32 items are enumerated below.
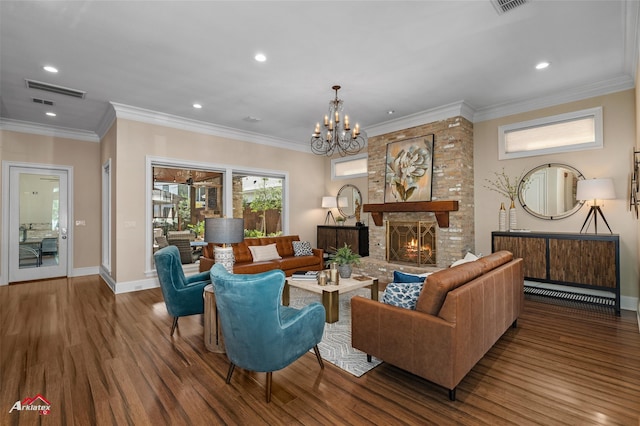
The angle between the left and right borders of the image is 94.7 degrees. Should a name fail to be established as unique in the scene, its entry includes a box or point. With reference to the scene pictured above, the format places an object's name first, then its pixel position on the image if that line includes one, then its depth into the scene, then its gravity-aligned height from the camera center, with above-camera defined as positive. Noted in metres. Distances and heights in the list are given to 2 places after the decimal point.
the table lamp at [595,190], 3.96 +0.34
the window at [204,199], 5.71 +0.38
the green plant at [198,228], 6.28 -0.26
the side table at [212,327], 2.89 -1.10
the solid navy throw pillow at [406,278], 2.59 -0.56
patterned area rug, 2.60 -1.32
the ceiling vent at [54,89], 4.11 +1.85
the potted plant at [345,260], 4.07 -0.61
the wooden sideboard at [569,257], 3.88 -0.59
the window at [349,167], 7.49 +1.29
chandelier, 3.94 +1.34
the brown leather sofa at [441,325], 2.06 -0.86
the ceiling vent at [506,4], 2.63 +1.91
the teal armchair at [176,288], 3.17 -0.81
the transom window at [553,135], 4.41 +1.30
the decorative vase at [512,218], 4.86 -0.05
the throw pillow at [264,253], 5.61 -0.72
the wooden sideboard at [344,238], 6.94 -0.55
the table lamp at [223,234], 3.12 -0.19
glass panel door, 5.75 -0.14
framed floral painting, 5.53 +0.89
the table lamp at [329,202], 7.67 +0.35
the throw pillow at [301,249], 6.16 -0.70
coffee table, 3.57 -0.90
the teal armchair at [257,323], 2.04 -0.78
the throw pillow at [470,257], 3.69 -0.54
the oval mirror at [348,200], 7.48 +0.40
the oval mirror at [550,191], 4.54 +0.39
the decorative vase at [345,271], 4.09 -0.77
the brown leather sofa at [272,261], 5.13 -0.85
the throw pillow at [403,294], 2.37 -0.65
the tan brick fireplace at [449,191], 5.17 +0.44
